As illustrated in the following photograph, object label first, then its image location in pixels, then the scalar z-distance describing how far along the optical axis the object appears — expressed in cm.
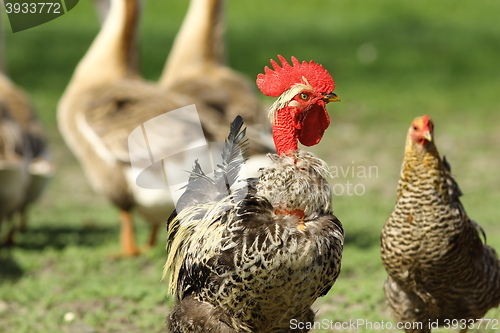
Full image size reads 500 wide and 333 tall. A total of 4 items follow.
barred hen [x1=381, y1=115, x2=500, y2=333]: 780
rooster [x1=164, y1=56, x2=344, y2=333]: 612
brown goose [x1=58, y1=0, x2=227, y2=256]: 1262
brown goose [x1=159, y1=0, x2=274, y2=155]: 1370
